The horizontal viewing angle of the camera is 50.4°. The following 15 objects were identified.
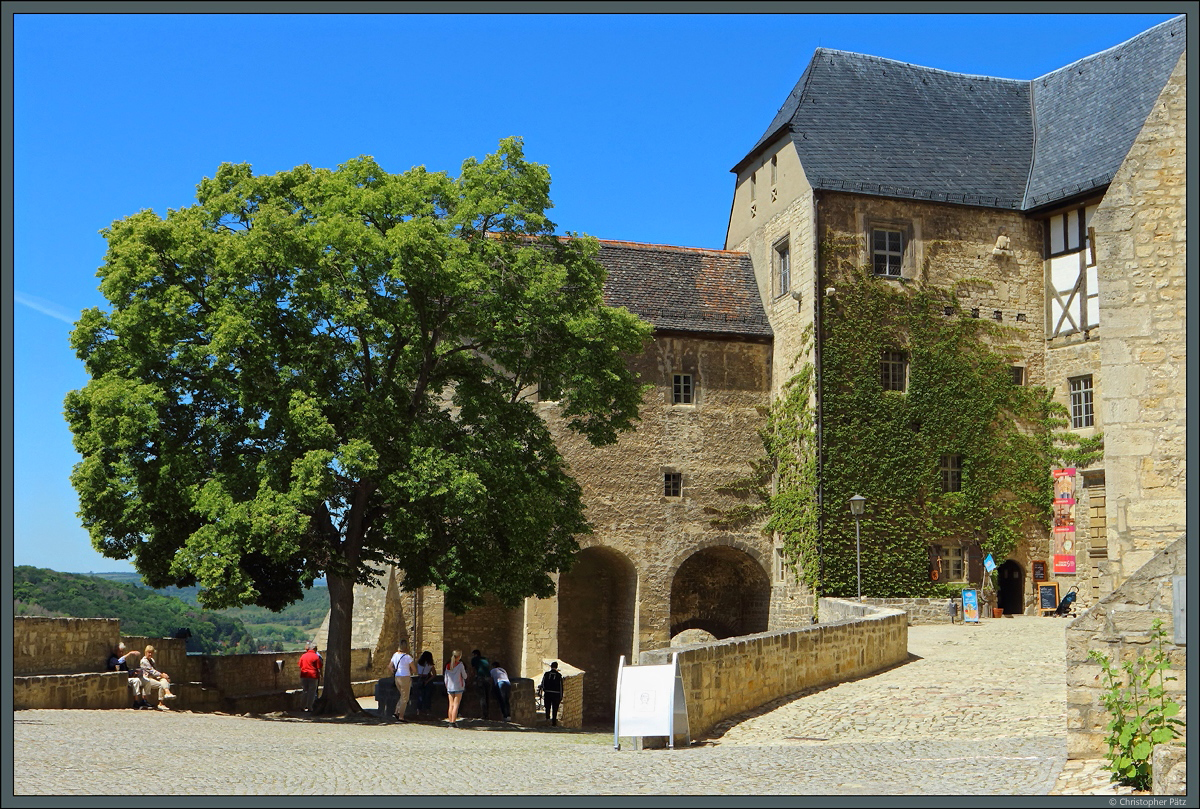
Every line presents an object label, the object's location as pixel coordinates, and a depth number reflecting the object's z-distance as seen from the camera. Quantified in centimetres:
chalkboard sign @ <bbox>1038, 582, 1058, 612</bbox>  2939
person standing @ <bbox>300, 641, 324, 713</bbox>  2105
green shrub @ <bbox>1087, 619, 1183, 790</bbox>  908
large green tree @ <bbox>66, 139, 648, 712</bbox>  1898
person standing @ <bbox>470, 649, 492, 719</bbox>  2180
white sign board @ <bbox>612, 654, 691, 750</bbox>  1302
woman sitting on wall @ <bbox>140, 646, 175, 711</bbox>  1859
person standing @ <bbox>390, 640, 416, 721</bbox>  1966
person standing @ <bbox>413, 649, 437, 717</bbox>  2112
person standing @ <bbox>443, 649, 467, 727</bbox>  1977
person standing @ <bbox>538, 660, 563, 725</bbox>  2366
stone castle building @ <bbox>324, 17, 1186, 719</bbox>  3053
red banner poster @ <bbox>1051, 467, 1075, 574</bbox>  3030
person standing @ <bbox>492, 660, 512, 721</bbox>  2222
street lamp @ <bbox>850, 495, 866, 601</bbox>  2678
